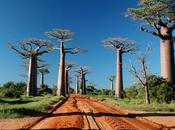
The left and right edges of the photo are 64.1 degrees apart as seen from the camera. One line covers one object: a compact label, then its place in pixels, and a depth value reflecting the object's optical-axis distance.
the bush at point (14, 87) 15.57
